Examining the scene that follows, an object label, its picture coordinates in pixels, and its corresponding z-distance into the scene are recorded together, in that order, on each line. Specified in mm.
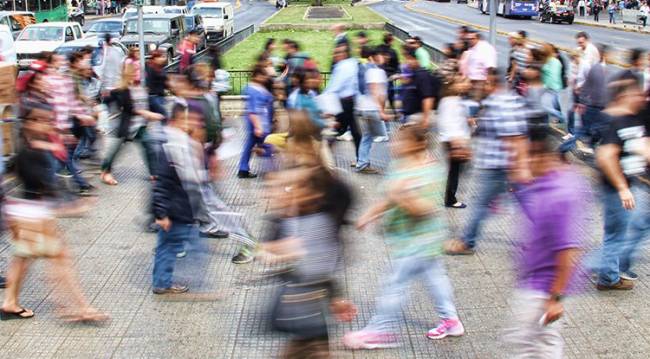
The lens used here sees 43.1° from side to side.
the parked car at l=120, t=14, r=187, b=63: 26245
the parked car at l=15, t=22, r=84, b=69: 24625
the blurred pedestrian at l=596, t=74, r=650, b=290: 6707
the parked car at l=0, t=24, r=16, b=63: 19709
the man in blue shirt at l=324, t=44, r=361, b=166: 11086
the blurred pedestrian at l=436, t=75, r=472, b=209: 8906
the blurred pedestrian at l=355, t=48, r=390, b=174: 10969
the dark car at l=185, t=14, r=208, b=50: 32069
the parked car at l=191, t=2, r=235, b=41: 39969
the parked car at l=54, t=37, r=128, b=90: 19469
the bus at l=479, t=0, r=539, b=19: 55156
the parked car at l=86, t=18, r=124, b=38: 30161
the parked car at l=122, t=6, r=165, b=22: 30650
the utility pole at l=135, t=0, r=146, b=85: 15469
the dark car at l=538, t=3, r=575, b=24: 51594
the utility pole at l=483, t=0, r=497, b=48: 15006
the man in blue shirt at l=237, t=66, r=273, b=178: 10305
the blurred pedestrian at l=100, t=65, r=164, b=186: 10516
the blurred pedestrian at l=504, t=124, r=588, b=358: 4828
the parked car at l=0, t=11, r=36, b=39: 29891
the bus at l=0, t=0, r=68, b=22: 39156
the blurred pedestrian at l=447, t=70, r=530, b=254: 8023
